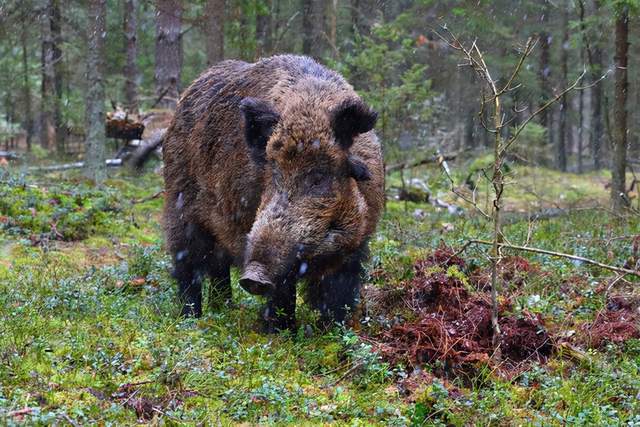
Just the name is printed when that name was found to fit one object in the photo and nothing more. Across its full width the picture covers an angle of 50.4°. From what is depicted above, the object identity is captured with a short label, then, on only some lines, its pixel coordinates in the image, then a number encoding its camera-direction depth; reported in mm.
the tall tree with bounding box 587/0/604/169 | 25505
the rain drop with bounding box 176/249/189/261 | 6832
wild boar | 4941
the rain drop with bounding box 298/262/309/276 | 4984
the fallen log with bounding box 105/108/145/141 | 16375
